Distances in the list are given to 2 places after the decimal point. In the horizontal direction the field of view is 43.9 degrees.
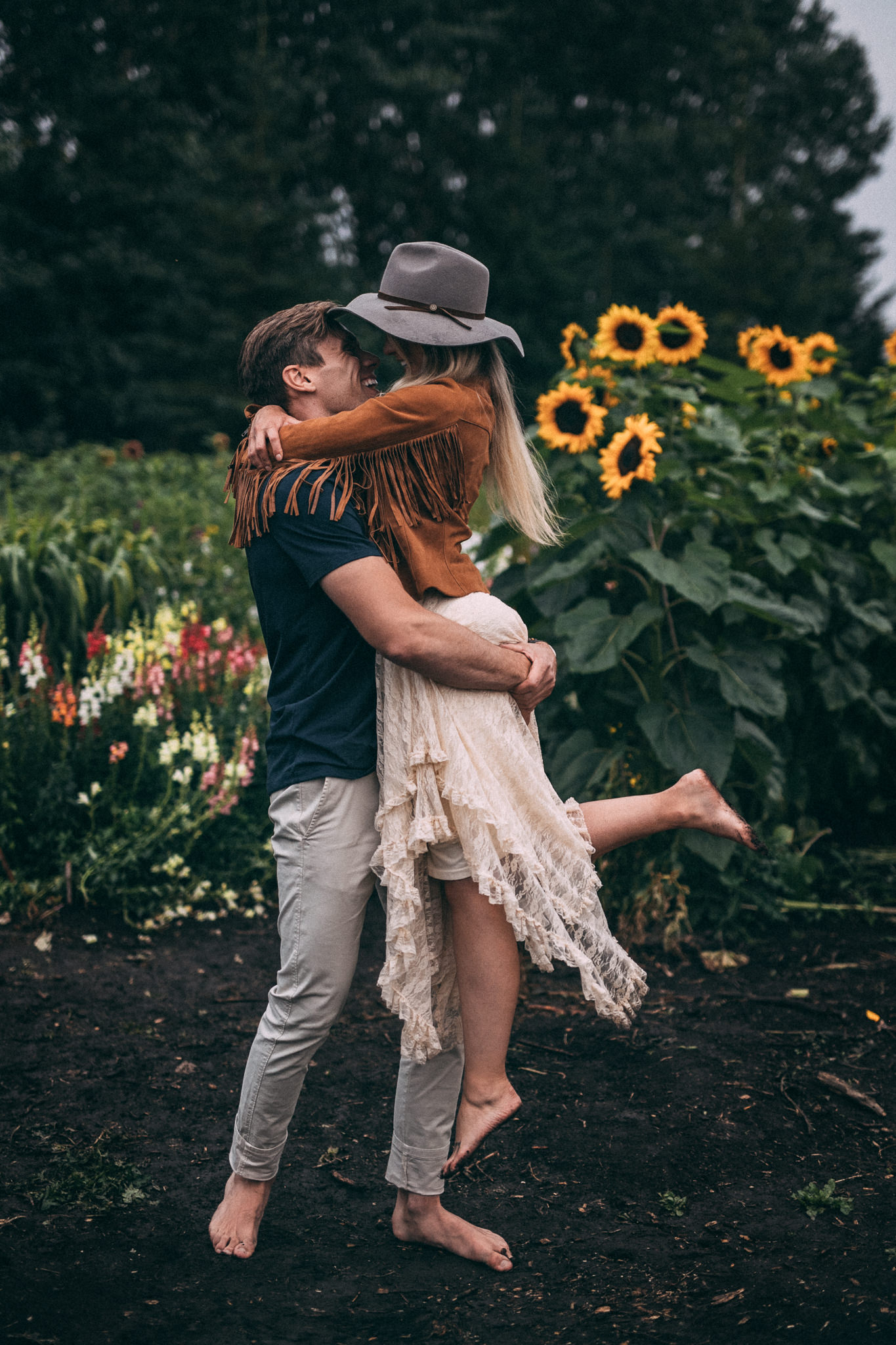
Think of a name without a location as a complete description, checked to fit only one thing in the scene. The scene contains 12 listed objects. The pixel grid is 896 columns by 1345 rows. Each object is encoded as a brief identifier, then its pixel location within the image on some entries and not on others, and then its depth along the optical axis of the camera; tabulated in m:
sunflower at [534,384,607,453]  3.50
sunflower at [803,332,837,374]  4.28
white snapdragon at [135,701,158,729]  3.78
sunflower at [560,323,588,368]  3.63
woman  1.92
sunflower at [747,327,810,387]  4.02
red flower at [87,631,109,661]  3.94
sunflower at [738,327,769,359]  4.16
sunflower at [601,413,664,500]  3.32
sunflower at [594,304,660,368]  3.58
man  1.97
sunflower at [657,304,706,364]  3.59
